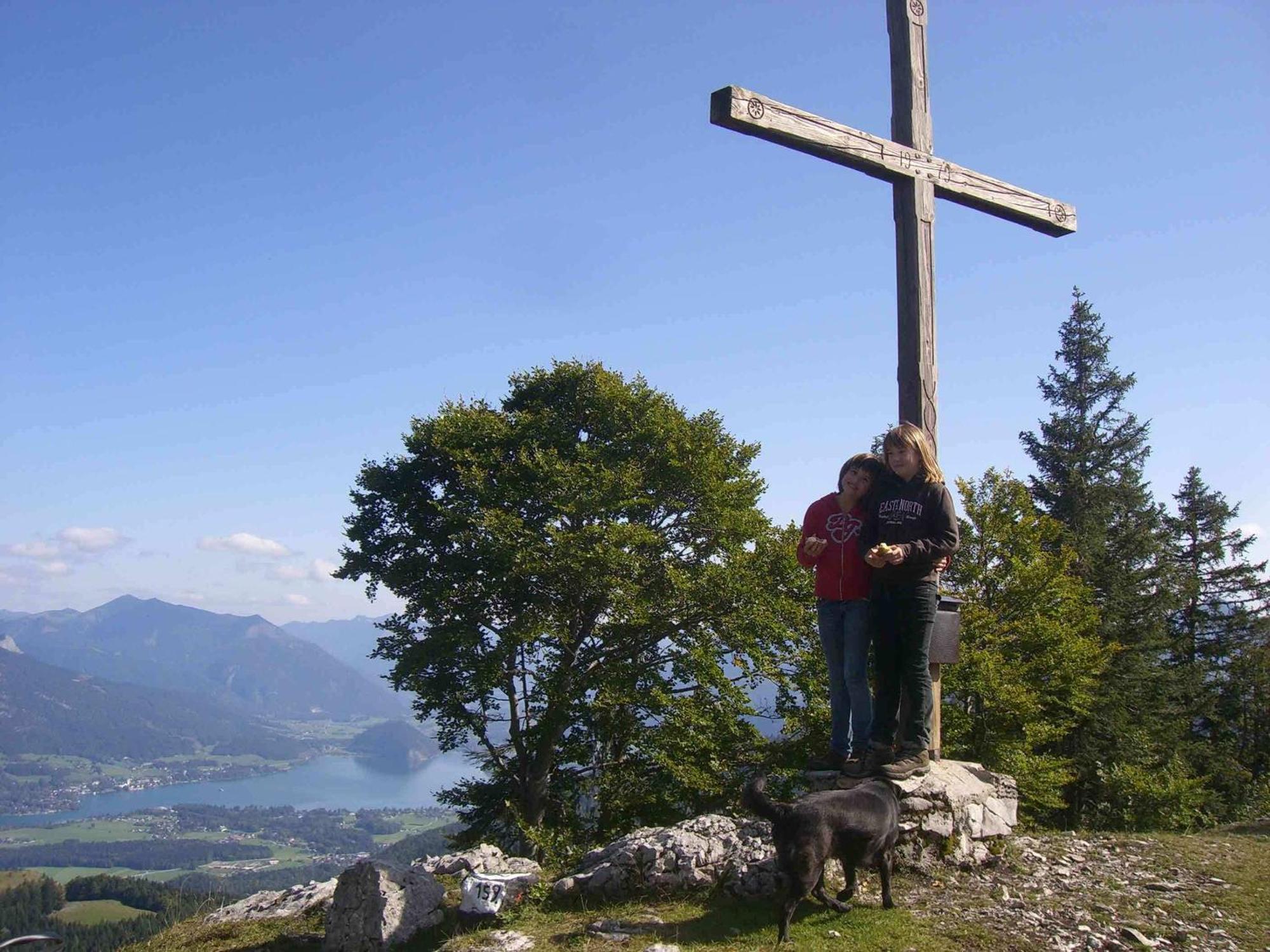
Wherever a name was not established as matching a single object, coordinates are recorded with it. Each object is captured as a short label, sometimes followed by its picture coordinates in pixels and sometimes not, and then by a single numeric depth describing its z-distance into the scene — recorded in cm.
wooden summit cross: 722
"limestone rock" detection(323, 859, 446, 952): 726
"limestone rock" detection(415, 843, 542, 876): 794
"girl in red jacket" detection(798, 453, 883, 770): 659
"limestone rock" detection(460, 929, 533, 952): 602
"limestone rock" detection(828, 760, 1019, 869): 651
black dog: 535
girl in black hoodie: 630
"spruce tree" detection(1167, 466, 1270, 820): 2812
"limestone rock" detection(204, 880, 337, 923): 996
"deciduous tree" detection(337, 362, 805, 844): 1859
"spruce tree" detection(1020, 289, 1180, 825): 2397
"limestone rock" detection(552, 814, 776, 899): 647
